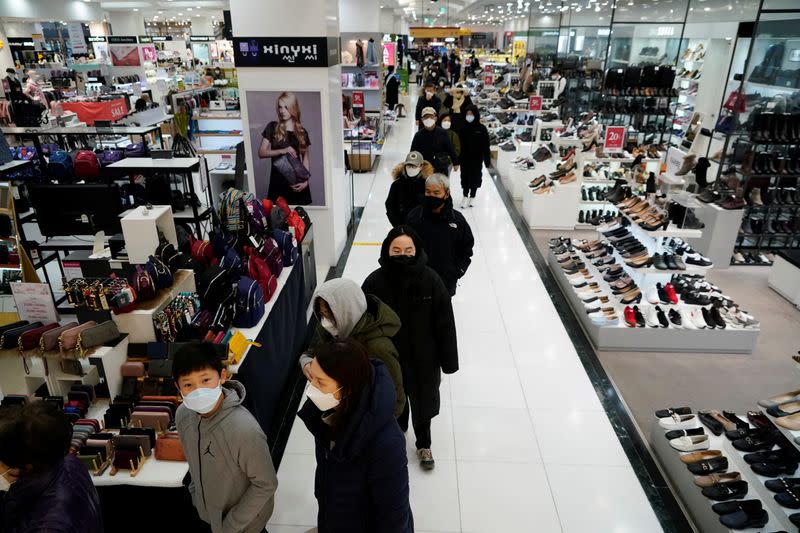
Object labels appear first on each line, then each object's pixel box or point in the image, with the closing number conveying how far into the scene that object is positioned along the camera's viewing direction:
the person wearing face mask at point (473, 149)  8.56
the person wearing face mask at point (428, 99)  9.61
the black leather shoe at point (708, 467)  3.38
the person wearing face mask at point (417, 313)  3.06
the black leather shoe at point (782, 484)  3.10
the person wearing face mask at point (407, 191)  5.37
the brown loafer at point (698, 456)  3.48
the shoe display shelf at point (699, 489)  3.02
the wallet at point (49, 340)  3.00
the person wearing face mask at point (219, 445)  2.24
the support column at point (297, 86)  5.61
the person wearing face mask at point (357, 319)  2.55
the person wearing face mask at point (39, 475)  1.89
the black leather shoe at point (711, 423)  3.72
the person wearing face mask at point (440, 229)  4.12
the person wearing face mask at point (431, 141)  7.52
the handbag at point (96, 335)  2.94
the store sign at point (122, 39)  18.81
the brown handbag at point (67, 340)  2.98
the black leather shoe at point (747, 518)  2.97
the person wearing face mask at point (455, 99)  12.93
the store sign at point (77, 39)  18.08
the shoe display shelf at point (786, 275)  6.22
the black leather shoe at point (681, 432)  3.69
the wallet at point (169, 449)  2.69
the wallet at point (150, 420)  2.84
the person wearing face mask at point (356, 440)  1.74
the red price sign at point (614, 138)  8.52
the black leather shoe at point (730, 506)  3.08
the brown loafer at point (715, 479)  3.28
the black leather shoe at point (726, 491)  3.19
